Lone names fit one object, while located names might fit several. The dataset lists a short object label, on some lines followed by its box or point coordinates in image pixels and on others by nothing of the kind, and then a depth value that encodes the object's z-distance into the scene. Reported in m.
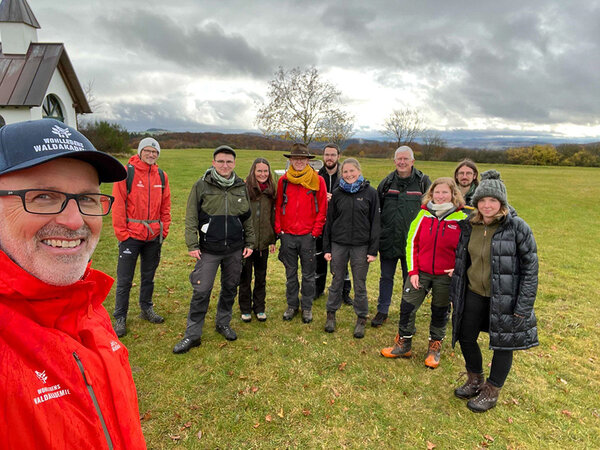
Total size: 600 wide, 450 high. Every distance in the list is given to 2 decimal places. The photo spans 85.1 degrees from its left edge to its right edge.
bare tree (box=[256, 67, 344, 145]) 24.20
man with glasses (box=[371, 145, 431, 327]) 5.00
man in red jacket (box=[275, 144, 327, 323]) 5.09
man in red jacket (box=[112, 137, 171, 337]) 4.55
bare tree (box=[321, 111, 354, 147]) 24.27
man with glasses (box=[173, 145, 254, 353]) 4.37
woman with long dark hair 5.04
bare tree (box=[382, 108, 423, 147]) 57.97
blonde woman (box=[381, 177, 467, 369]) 4.03
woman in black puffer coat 3.28
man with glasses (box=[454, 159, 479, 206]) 5.15
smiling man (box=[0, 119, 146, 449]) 1.05
